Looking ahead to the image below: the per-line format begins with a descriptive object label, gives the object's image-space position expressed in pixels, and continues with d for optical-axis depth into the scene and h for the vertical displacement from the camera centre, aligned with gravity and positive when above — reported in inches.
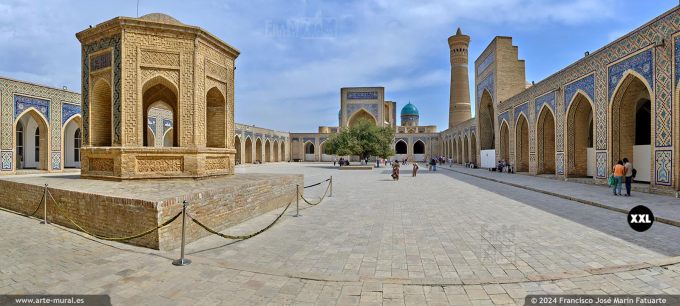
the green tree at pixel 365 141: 1083.9 +41.6
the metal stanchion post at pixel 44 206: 251.3 -35.7
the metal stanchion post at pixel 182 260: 154.4 -46.6
